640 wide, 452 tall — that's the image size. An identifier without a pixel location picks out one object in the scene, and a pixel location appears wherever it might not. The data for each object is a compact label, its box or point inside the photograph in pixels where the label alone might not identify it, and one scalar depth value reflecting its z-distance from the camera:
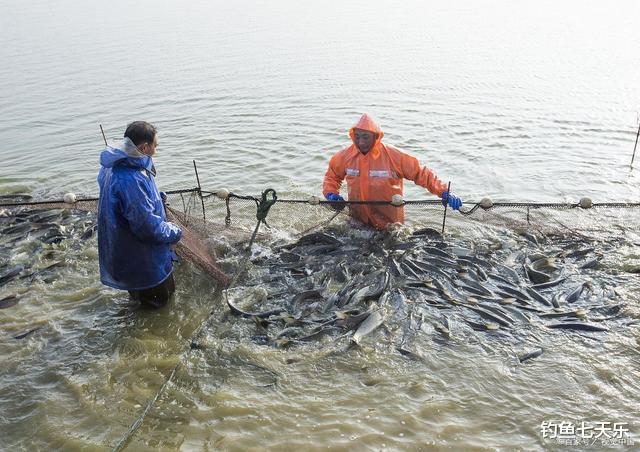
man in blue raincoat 4.40
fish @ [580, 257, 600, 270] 6.12
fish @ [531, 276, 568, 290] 5.78
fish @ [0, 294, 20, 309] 5.79
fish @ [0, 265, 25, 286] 6.29
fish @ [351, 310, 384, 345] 4.97
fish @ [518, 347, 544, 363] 4.71
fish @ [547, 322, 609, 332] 5.04
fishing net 6.30
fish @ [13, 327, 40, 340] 5.21
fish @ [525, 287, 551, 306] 5.50
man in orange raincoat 6.61
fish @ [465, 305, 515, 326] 5.20
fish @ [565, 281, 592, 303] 5.53
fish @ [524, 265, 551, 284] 5.89
